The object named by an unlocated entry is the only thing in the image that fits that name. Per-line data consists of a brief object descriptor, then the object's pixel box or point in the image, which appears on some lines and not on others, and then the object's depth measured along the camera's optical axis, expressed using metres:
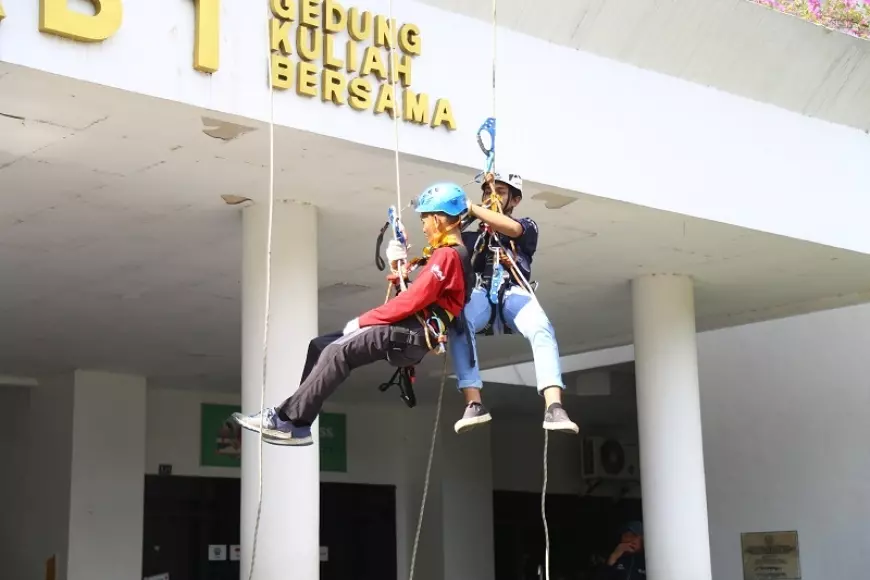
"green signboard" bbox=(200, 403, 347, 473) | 16.78
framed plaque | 13.84
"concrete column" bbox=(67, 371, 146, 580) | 14.87
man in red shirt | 6.17
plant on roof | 10.99
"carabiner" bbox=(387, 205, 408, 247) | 6.30
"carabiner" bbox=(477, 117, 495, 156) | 7.02
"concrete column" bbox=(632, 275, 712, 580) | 11.09
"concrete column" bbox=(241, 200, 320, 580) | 8.69
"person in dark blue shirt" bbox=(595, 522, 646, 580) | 14.75
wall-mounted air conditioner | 19.70
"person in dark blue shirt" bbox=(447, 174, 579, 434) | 6.59
